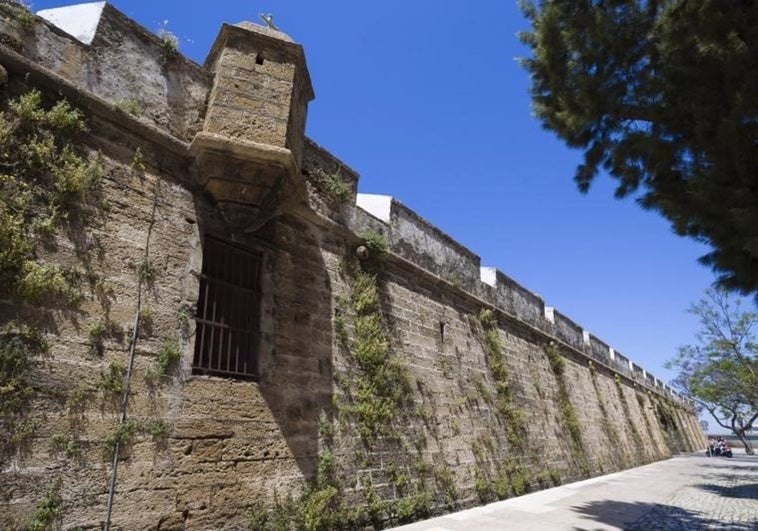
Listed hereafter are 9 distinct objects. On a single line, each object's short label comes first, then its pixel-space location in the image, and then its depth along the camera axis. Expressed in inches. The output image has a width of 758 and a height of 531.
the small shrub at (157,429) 153.5
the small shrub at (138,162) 172.9
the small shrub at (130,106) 171.5
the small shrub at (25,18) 149.9
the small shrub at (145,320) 160.4
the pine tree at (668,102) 170.4
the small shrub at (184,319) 172.7
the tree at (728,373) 874.1
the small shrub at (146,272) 165.2
